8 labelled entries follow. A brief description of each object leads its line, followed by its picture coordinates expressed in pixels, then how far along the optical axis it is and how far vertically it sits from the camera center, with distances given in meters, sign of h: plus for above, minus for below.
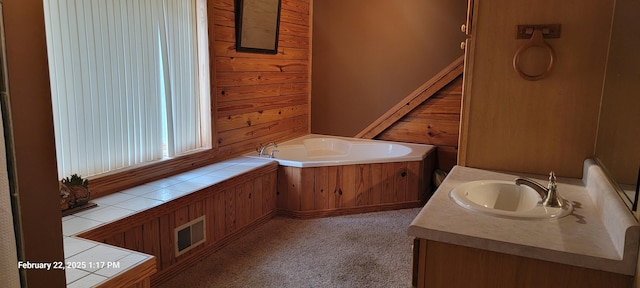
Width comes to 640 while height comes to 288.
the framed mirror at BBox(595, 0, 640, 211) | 1.46 -0.10
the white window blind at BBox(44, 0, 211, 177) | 2.31 -0.05
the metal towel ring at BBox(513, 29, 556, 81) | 1.99 +0.14
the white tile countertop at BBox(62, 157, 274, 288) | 1.67 -0.73
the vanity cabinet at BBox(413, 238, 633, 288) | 1.32 -0.61
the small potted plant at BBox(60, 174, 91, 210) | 2.25 -0.63
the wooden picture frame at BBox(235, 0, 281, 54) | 3.61 +0.45
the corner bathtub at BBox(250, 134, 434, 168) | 4.11 -0.71
